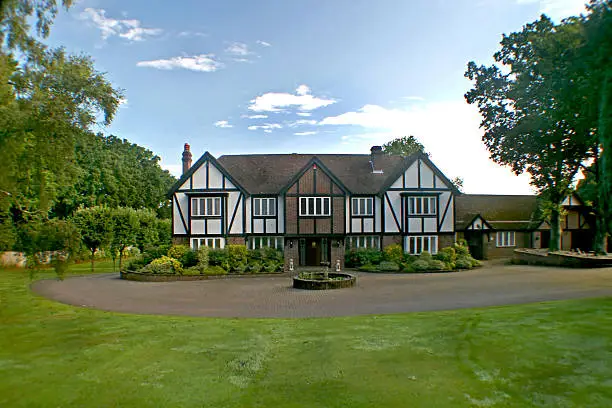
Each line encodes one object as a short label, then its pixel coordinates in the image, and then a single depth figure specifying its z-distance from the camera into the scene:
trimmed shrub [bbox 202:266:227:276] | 24.02
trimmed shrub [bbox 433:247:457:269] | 27.69
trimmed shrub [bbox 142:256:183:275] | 23.72
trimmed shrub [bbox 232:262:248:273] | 24.80
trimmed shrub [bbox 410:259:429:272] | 26.03
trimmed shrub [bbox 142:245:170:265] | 26.58
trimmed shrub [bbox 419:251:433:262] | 27.27
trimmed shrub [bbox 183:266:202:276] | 23.81
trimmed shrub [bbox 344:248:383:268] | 28.02
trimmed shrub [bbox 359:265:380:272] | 26.25
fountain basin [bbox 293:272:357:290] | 19.08
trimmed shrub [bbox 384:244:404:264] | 27.89
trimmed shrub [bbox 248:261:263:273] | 24.87
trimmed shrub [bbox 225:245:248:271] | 25.36
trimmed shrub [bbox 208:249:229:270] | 25.37
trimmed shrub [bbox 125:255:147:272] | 25.41
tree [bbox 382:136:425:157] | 56.72
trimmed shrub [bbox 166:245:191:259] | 25.75
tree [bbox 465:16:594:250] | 15.84
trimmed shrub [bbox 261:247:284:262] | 26.92
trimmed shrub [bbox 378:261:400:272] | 26.16
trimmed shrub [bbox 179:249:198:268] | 25.61
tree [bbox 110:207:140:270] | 27.98
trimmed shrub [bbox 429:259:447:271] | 26.20
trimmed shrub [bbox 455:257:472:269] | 27.09
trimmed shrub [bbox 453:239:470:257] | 29.37
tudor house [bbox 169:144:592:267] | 28.69
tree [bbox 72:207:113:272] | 26.72
